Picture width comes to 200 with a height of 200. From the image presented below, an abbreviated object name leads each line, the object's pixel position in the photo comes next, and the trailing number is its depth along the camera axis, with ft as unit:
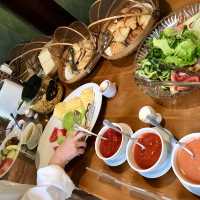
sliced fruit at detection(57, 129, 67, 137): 5.10
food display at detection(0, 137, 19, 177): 5.40
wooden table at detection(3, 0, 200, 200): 3.49
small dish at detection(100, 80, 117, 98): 4.46
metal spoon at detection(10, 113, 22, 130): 6.07
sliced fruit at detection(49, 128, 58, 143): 5.19
